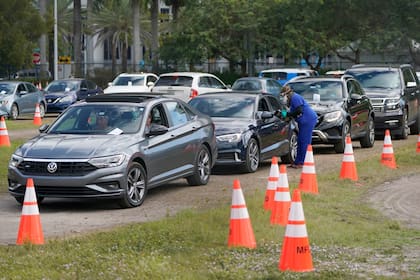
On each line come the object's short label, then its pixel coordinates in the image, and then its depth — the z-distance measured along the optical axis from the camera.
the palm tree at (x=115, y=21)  80.25
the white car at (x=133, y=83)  37.03
